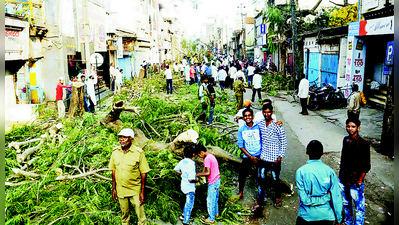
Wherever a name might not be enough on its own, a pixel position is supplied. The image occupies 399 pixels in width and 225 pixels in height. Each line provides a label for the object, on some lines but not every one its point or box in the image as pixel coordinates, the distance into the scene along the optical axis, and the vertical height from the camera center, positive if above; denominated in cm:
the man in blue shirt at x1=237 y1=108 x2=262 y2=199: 576 -136
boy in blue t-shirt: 511 -176
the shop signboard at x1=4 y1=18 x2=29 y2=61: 1165 +86
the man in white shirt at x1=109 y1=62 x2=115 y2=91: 2080 -75
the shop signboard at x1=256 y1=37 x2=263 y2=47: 3603 +236
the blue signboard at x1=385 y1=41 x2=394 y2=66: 1234 +27
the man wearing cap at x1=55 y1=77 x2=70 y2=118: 1263 -135
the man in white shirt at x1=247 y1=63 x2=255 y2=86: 2006 -61
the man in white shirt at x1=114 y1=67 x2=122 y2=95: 1908 -107
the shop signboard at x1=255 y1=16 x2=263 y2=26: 3847 +495
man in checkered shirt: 558 -143
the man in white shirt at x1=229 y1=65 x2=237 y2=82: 2055 -59
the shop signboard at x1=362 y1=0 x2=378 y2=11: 1278 +227
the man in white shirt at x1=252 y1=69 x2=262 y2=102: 1539 -99
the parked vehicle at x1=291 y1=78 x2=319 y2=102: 1614 -167
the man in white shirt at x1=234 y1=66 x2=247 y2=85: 1593 -53
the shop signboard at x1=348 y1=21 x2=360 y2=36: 1410 +143
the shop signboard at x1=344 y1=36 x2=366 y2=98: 1444 +2
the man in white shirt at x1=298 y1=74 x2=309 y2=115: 1243 -120
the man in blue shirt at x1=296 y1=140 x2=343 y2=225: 383 -151
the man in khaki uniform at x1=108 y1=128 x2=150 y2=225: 467 -157
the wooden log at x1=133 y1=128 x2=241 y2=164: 707 -187
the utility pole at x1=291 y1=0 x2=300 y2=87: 1822 +85
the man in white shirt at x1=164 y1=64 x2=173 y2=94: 1886 -102
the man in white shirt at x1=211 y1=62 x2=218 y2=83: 2255 -67
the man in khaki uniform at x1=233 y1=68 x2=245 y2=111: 1254 -110
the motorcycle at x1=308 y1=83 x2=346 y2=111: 1405 -159
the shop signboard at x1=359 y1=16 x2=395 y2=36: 1173 +134
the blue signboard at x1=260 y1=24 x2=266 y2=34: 3409 +349
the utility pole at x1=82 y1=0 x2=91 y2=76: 1819 +181
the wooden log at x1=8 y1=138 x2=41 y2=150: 827 -204
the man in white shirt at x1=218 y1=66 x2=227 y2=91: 1942 -82
